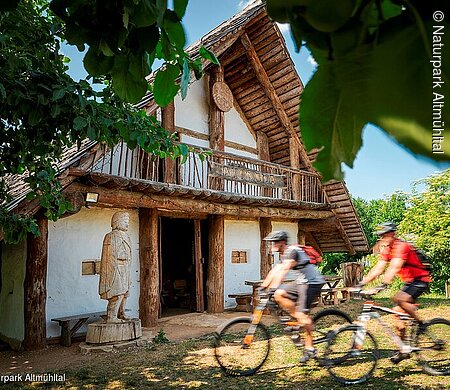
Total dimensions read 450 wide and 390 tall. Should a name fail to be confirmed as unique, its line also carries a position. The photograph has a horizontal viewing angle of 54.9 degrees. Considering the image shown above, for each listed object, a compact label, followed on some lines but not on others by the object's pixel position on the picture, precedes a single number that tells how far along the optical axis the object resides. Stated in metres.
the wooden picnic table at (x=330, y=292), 10.47
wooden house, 6.65
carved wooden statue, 6.18
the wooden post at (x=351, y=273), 11.53
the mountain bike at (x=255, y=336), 4.86
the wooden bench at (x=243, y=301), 9.45
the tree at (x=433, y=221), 11.92
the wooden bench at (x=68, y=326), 6.52
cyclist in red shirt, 4.33
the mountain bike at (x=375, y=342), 4.67
